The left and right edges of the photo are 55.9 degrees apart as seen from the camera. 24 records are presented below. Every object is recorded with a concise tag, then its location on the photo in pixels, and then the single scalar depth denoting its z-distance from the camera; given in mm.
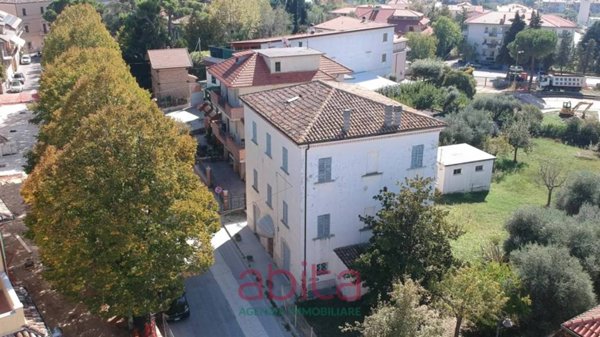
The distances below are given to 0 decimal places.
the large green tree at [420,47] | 102250
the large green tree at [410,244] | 25547
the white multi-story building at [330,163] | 28672
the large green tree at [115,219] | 23672
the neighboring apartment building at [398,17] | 120562
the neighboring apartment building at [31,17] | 106812
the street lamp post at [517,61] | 93688
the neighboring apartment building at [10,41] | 79375
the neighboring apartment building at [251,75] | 43094
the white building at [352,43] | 61719
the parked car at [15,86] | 74750
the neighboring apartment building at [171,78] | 66375
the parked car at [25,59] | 94250
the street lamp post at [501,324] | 22014
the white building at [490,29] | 119125
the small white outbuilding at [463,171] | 43062
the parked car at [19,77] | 78562
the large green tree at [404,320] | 19703
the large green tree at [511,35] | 103875
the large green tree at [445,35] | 117688
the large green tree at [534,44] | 91562
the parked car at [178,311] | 28328
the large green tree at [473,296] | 22906
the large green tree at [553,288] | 24516
